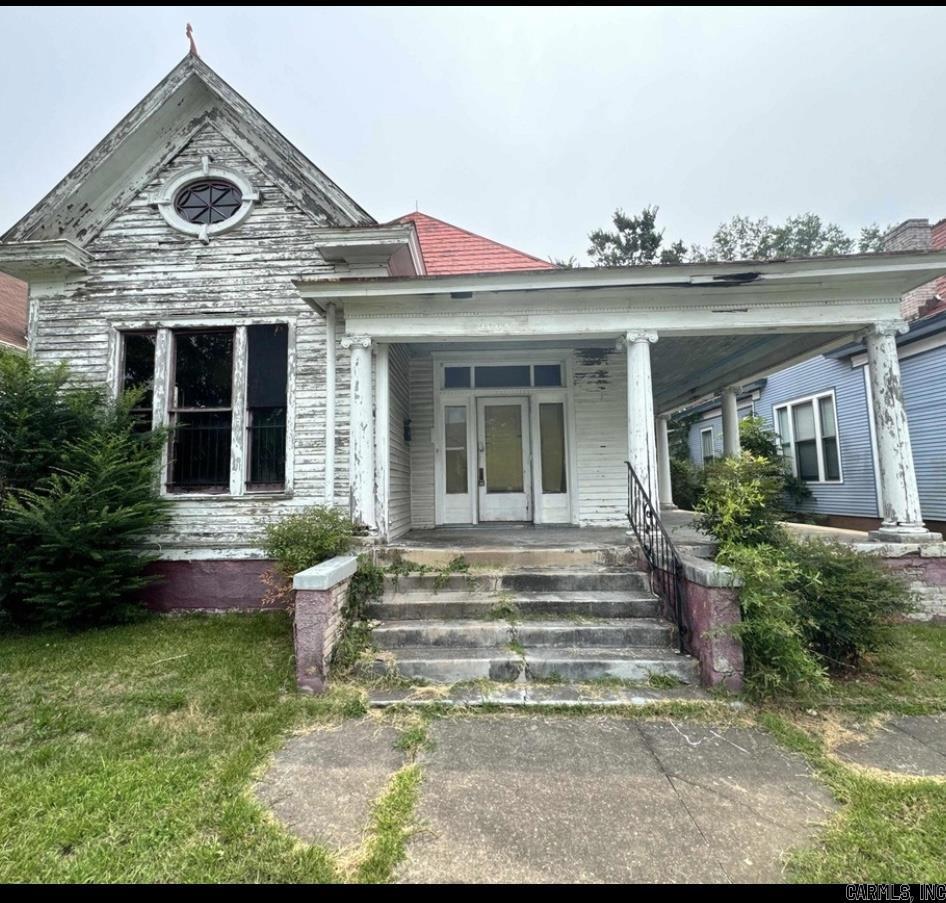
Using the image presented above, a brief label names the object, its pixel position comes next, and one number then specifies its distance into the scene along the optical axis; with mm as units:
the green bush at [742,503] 4125
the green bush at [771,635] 3350
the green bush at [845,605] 3770
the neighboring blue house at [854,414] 8578
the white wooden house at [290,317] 5199
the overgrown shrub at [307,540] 4380
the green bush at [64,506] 4969
